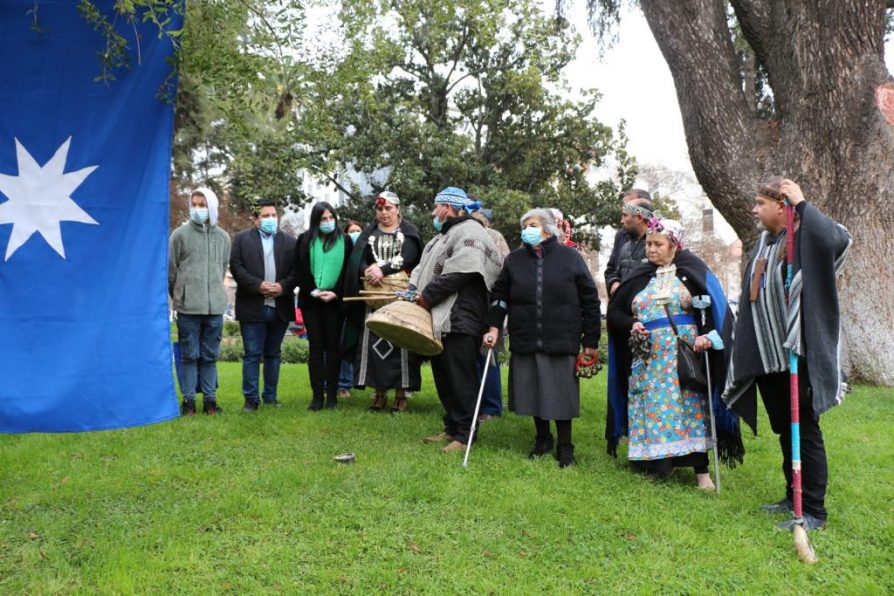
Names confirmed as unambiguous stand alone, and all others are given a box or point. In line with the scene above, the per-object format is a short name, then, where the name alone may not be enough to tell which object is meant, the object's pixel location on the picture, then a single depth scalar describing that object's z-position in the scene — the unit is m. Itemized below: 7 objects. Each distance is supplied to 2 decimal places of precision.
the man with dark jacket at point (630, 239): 6.14
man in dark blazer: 7.61
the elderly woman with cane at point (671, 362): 5.18
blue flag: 3.84
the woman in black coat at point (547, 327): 5.72
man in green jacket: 7.21
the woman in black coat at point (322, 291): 7.73
